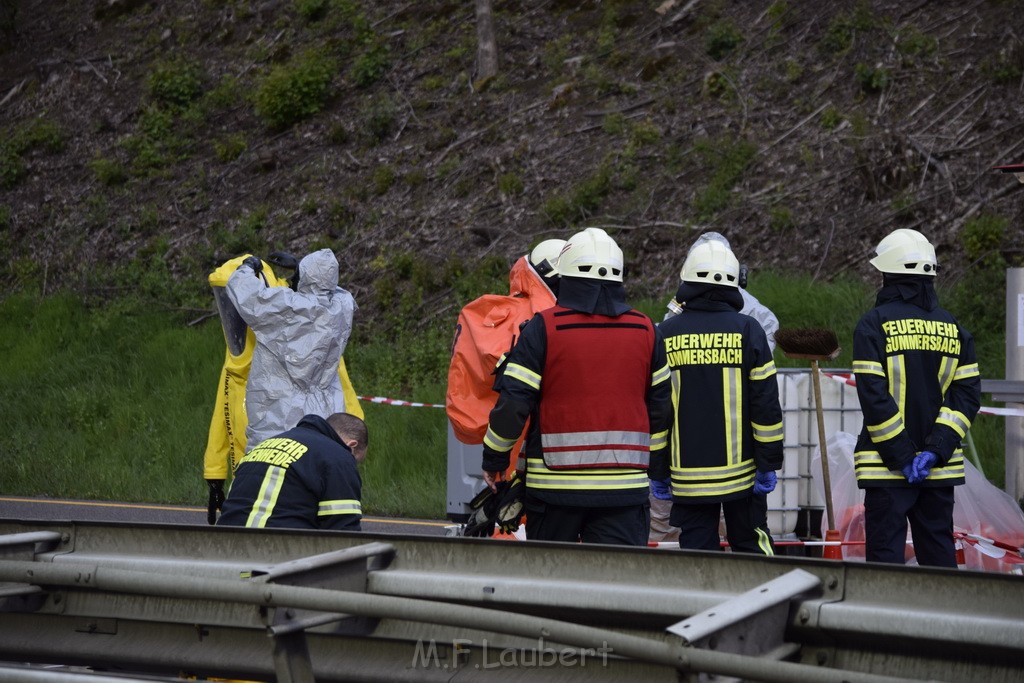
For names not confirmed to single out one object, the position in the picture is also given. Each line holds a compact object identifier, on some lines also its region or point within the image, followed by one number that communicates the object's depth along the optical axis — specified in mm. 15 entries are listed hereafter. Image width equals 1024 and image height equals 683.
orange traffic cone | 15547
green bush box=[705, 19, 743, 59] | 35969
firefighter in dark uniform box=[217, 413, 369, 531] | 10352
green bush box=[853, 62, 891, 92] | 31953
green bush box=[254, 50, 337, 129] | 41812
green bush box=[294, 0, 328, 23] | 45906
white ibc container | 16516
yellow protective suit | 17281
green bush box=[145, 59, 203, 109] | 44875
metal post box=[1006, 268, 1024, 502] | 17734
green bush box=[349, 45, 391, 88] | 41906
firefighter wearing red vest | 11391
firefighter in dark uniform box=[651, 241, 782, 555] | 12703
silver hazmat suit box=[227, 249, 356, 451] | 16437
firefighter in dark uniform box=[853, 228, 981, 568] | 12898
